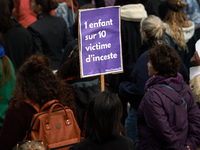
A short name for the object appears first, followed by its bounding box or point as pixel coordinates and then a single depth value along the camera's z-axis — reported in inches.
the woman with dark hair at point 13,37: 388.8
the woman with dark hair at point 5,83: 336.2
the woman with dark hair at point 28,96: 259.4
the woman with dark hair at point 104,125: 222.8
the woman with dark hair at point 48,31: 434.0
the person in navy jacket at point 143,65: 360.2
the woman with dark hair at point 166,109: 286.0
